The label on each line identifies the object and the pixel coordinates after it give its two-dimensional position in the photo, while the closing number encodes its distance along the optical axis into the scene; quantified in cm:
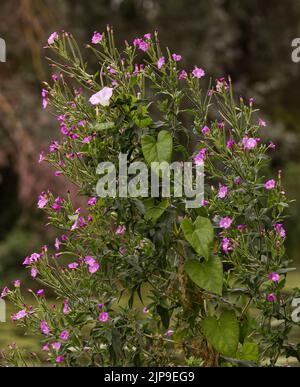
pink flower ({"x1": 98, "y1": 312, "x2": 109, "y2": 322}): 302
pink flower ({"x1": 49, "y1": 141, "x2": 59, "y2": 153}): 325
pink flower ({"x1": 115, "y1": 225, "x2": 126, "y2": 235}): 327
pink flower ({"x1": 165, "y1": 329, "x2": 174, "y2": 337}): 362
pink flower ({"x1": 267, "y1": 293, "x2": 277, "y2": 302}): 306
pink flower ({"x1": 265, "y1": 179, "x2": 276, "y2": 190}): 304
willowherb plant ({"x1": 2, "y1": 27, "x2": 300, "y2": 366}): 308
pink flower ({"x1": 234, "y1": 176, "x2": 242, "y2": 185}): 314
